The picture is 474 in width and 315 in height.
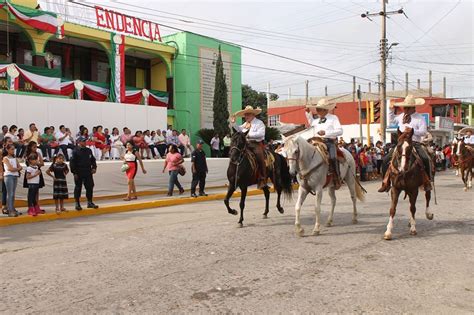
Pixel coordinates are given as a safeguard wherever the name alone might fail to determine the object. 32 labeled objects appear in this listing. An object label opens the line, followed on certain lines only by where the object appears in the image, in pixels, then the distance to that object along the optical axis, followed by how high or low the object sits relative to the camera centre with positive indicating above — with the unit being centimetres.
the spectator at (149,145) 2006 +32
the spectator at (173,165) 1582 -49
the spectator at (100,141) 1792 +48
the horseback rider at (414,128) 812 +41
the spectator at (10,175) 1103 -56
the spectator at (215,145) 2491 +37
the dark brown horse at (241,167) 923 -35
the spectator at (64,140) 1675 +51
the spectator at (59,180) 1162 -73
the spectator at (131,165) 1495 -46
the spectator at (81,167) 1227 -41
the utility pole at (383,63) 2908 +594
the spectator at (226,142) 2360 +50
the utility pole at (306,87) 6885 +1020
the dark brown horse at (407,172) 770 -40
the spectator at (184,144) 2249 +40
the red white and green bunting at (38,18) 2004 +658
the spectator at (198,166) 1549 -53
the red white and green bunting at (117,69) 2400 +468
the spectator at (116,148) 1884 +19
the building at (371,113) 4300 +446
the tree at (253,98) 7275 +921
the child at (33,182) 1123 -76
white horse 788 -34
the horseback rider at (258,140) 965 +25
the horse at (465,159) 1666 -39
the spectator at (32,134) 1562 +70
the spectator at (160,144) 2083 +38
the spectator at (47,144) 1600 +34
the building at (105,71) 1947 +509
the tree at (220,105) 2723 +294
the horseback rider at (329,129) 866 +44
